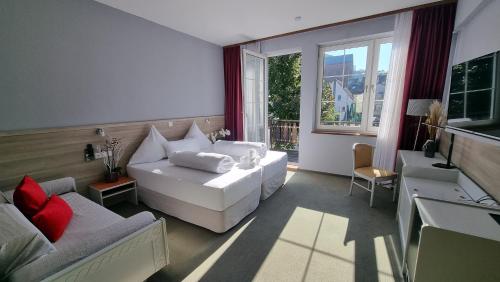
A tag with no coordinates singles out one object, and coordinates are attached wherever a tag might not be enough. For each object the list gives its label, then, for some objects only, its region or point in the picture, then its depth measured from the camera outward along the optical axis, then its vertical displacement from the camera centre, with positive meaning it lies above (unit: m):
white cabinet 1.01 -0.69
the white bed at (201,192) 2.18 -0.94
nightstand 2.54 -1.02
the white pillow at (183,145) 3.34 -0.60
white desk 1.70 -0.72
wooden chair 2.79 -0.86
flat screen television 1.30 +0.09
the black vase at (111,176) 2.72 -0.87
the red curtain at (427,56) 2.81 +0.73
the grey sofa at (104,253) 1.06 -0.85
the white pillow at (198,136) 3.90 -0.50
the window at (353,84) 3.54 +0.45
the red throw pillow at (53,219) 1.52 -0.83
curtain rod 2.79 +1.41
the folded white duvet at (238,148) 3.32 -0.63
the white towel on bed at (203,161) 2.49 -0.64
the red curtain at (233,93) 4.50 +0.36
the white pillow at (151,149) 3.06 -0.60
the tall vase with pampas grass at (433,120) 2.54 -0.14
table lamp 2.70 +0.04
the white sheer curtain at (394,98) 3.07 +0.17
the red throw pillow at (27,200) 1.63 -0.71
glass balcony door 4.46 +0.21
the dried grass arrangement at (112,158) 2.75 -0.66
